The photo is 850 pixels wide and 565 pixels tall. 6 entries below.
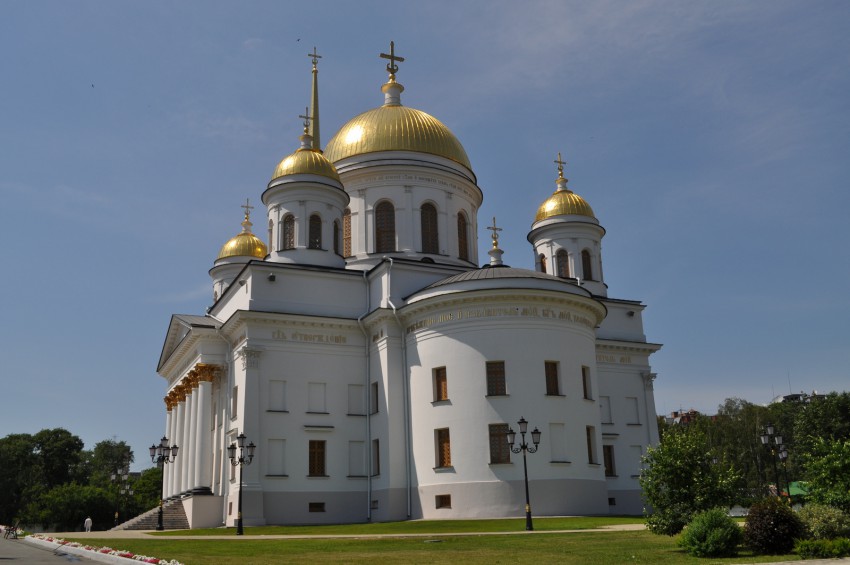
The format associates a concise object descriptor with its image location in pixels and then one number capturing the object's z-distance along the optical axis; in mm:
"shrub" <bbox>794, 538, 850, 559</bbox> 13328
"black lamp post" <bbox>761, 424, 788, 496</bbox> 30359
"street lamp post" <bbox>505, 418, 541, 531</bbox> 25922
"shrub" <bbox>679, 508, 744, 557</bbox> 14125
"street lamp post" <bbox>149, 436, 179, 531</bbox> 33375
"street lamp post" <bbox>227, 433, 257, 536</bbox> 29344
